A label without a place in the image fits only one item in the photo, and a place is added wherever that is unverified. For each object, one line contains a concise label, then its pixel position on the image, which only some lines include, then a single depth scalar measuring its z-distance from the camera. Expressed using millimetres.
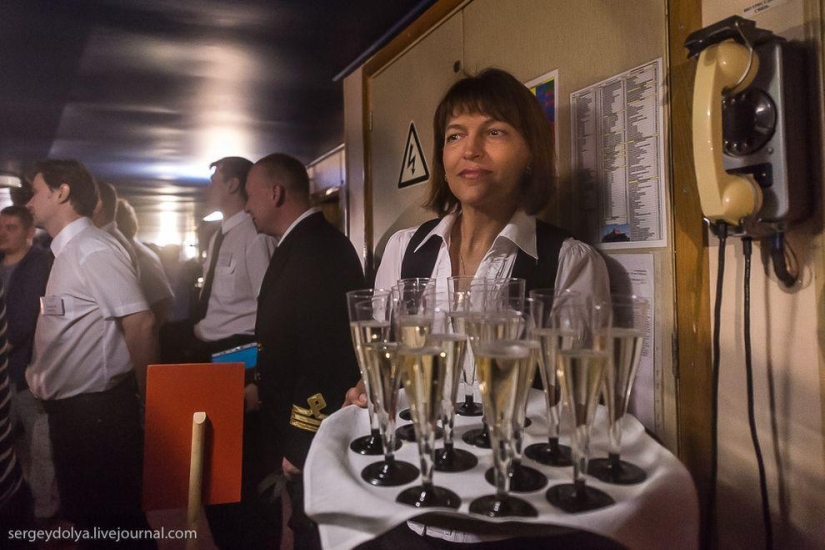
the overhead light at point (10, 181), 1503
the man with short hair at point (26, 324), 1470
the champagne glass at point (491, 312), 745
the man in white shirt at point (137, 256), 1604
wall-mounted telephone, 810
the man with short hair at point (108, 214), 1598
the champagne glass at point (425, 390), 655
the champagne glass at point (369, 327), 812
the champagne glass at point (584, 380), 643
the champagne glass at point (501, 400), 620
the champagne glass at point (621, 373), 673
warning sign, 1977
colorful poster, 1373
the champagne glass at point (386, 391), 740
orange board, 1378
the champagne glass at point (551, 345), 688
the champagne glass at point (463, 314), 854
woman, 1174
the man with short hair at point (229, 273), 1730
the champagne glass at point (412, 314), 762
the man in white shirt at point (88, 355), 1520
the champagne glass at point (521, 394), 652
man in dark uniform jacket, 1767
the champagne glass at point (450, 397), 711
